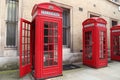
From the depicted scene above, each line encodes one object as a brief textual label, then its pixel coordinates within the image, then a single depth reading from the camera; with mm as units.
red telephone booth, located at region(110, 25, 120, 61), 5009
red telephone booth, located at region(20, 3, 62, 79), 2637
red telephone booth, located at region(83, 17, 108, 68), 3725
